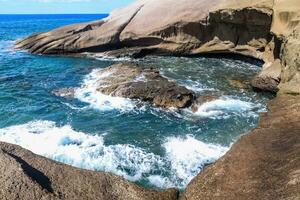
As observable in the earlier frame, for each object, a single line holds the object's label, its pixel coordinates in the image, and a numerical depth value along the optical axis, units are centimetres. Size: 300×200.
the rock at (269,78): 1150
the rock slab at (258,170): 522
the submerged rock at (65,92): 1308
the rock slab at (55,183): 467
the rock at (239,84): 1283
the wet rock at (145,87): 1123
